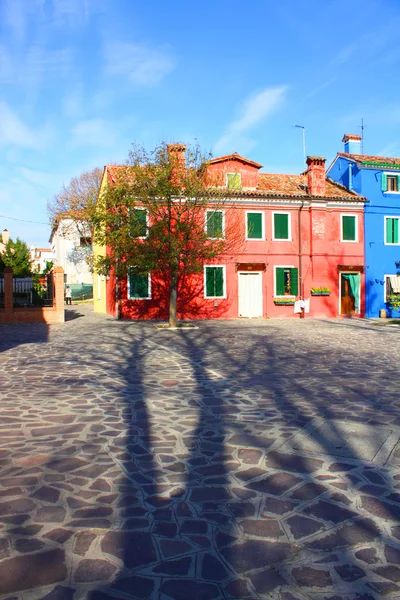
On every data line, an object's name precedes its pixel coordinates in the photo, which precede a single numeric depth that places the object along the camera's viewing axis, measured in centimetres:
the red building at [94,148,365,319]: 2442
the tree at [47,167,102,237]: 3888
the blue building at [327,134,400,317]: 2677
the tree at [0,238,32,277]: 3163
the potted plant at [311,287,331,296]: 2556
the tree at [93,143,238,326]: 1784
